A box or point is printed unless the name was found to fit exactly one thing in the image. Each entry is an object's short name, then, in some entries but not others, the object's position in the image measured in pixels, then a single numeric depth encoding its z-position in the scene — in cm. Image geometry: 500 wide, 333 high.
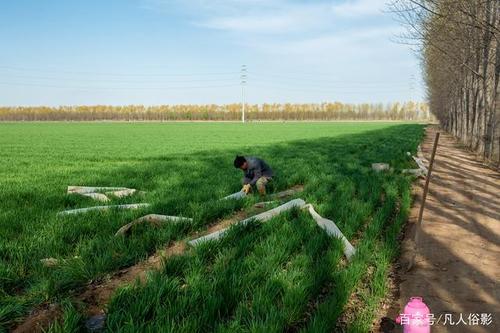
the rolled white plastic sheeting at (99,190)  768
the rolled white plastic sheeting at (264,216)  476
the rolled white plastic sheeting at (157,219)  552
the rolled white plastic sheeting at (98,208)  612
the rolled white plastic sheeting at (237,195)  751
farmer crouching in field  822
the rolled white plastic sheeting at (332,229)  472
